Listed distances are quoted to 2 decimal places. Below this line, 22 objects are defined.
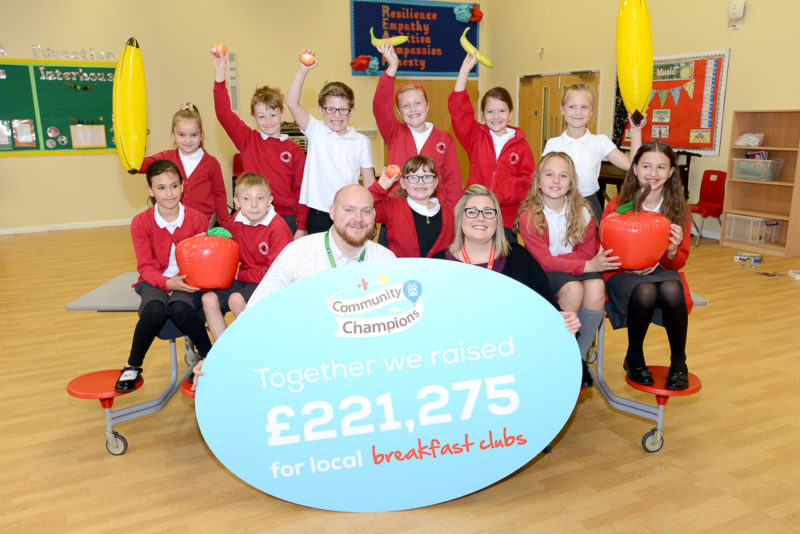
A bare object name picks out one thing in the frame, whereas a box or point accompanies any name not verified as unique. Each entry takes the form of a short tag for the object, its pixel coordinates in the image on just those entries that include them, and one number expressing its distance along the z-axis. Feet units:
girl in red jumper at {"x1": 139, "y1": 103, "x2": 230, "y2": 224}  11.14
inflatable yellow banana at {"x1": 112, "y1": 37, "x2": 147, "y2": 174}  8.82
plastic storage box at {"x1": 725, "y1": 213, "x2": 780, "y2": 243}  21.30
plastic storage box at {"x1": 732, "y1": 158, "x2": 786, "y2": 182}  20.93
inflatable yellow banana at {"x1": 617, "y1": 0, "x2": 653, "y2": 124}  9.38
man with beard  7.92
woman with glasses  8.11
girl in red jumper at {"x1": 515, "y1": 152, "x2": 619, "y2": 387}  8.75
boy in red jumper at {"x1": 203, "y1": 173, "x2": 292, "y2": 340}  9.59
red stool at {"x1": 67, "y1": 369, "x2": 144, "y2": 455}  8.32
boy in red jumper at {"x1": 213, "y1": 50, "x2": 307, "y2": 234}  11.43
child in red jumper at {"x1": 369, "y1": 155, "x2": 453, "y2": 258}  9.72
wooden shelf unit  20.27
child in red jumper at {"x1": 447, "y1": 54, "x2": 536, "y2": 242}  11.03
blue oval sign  6.49
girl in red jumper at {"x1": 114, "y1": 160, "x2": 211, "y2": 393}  8.73
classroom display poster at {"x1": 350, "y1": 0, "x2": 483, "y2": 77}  30.94
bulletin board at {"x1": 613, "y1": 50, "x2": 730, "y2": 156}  22.88
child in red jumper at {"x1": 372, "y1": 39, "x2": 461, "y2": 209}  11.05
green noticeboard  25.22
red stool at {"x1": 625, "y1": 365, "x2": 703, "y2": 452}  8.27
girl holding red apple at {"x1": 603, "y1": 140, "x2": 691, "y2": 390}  8.45
